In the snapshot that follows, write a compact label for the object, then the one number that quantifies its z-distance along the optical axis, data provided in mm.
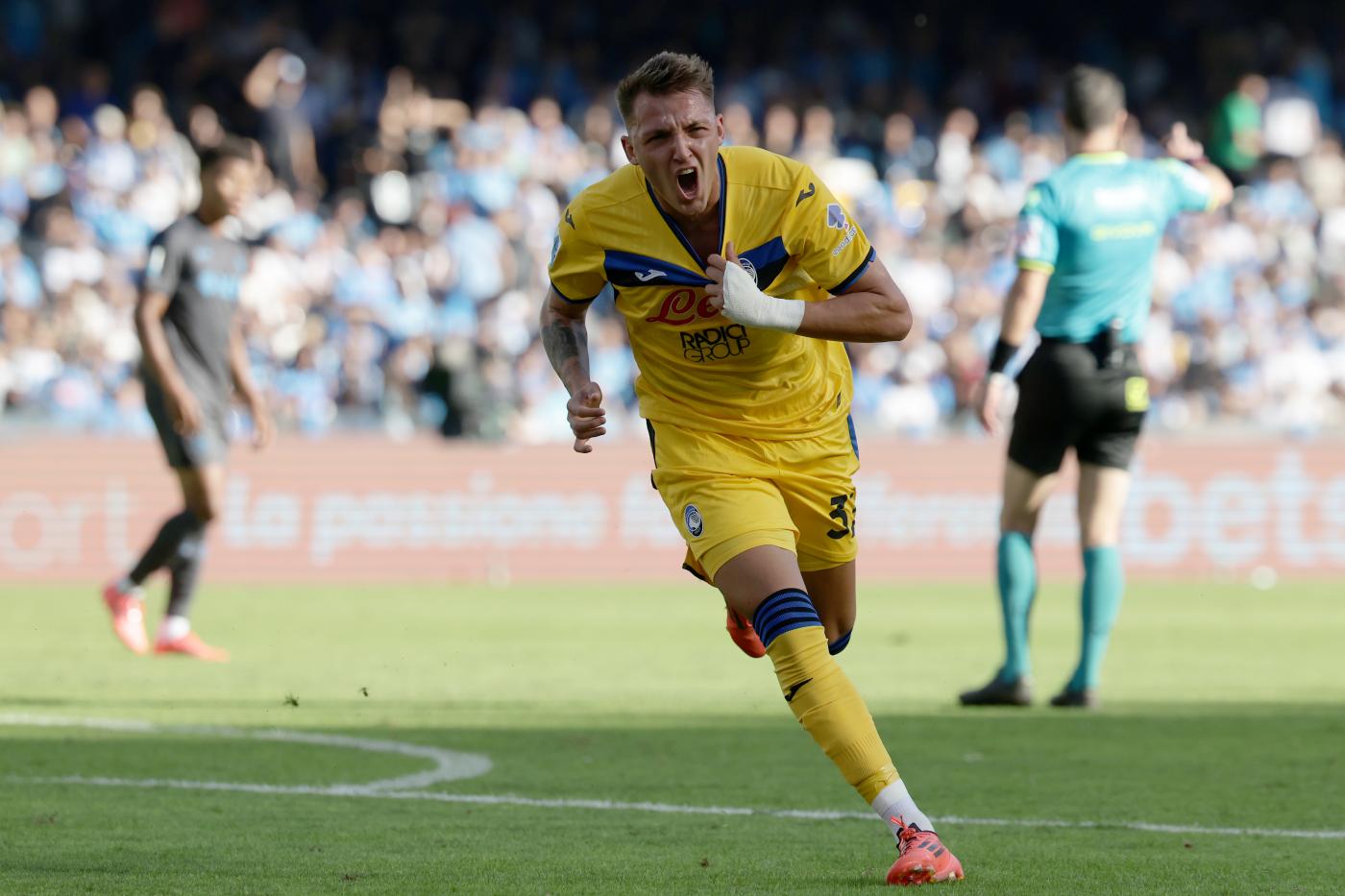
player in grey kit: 20922
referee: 17219
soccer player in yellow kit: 10172
